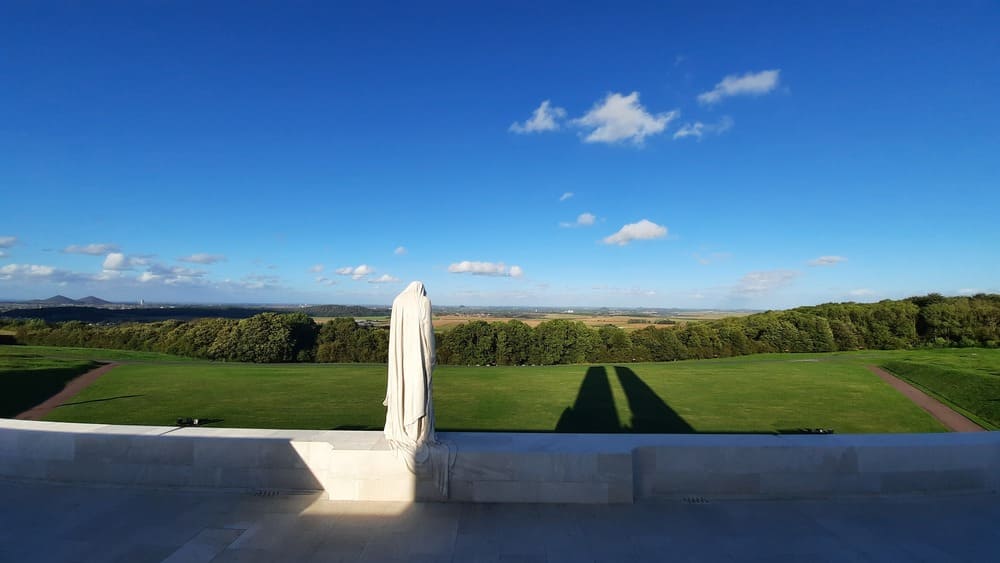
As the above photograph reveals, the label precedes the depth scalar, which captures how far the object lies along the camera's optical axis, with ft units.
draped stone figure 15.71
